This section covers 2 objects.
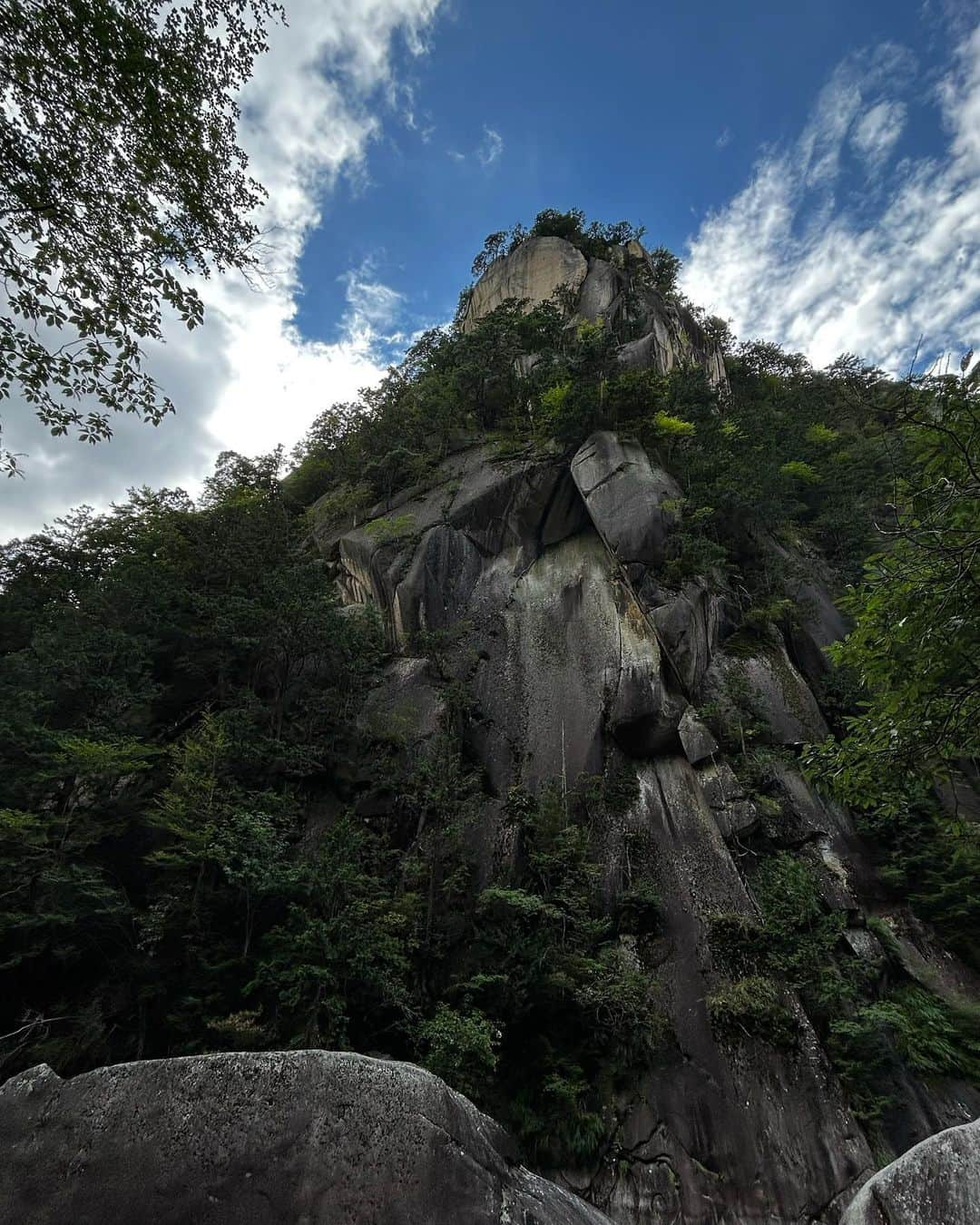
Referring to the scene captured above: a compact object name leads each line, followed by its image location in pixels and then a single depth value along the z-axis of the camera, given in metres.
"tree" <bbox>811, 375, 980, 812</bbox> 3.86
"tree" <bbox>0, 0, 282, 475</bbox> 4.06
